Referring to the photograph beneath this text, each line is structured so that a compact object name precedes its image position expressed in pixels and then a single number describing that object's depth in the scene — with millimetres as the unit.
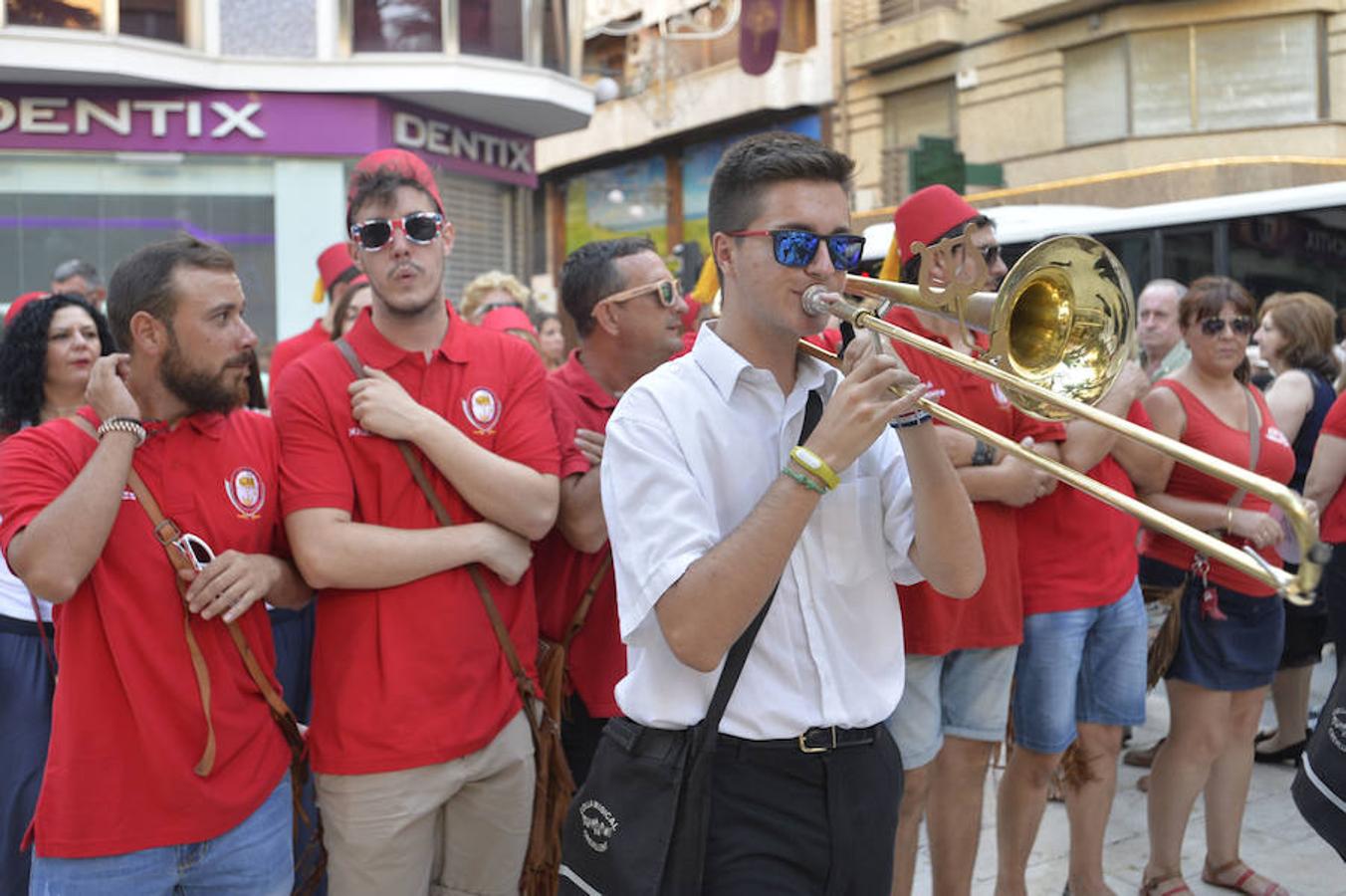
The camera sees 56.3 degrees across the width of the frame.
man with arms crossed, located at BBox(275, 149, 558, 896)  3004
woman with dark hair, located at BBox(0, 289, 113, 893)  3367
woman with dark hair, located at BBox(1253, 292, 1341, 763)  6098
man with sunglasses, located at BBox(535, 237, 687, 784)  3457
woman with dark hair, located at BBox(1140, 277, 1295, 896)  4594
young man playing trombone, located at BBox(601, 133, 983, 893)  2283
